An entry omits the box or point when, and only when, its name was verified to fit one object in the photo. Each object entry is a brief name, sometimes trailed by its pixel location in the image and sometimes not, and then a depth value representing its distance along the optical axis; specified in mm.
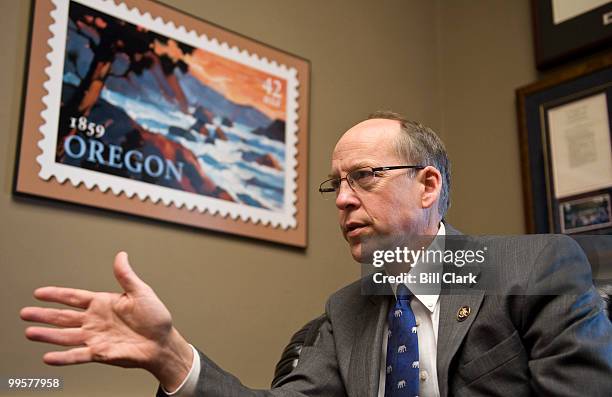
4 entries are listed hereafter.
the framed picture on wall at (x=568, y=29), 2877
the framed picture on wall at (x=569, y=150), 2801
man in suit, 1264
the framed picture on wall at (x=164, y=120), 2307
